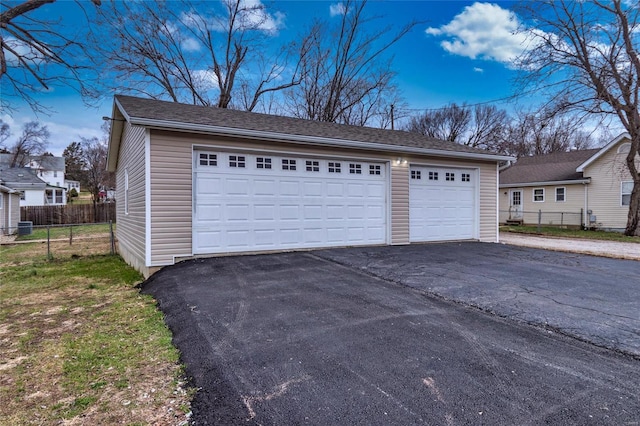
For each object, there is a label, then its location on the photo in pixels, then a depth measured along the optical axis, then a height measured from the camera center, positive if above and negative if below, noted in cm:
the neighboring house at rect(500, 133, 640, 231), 1688 +130
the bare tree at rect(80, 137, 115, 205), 2991 +433
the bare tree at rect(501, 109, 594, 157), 2903 +655
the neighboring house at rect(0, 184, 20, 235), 1671 +24
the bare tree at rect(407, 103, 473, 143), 2927 +801
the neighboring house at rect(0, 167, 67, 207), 2383 +222
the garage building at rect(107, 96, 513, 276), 650 +65
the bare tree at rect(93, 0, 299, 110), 1527 +817
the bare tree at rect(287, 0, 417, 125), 1756 +819
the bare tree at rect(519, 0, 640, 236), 1330 +638
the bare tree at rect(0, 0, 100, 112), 836 +430
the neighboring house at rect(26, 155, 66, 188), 4021 +582
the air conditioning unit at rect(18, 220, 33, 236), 1752 -84
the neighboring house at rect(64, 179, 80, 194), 4982 +469
